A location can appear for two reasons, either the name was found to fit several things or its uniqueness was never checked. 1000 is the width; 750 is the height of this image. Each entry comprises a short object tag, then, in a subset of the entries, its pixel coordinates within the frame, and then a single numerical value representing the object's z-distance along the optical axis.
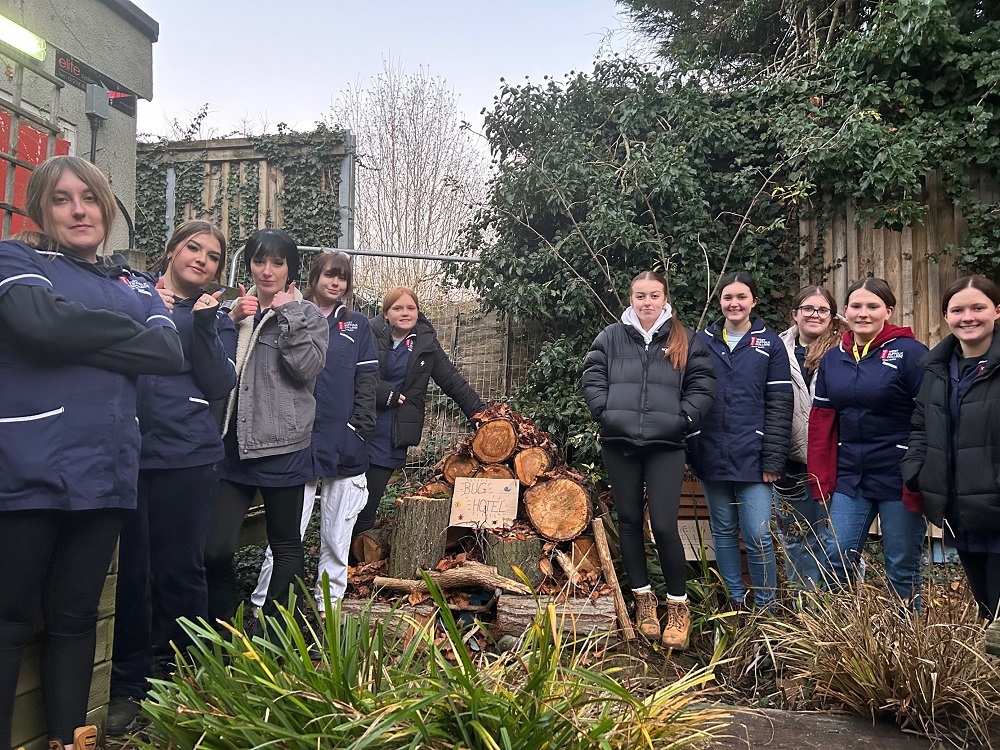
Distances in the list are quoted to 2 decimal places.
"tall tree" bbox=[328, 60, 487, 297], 13.04
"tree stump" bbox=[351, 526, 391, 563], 4.38
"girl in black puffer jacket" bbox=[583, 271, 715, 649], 3.58
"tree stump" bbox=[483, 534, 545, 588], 4.02
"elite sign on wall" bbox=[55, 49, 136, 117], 6.31
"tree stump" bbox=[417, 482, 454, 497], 4.44
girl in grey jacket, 3.01
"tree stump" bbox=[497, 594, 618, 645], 3.68
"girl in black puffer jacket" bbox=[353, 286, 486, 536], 4.04
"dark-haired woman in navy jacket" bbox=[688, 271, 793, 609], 3.63
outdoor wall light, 4.09
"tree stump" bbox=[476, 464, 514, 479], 4.45
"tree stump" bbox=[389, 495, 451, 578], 4.14
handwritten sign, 4.23
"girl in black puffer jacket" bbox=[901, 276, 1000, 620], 2.66
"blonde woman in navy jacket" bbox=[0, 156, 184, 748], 1.92
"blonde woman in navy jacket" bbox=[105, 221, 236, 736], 2.71
